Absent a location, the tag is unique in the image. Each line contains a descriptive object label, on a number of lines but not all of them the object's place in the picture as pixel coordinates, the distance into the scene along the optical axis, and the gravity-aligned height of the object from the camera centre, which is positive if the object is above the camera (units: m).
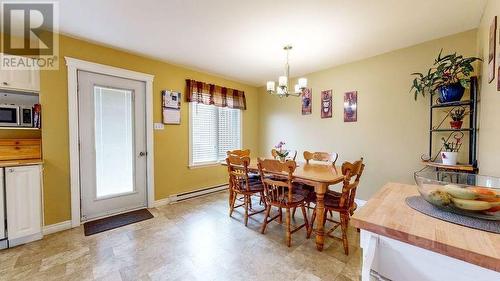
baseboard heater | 3.67 -1.09
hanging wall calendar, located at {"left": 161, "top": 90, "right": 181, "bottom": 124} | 3.53 +0.54
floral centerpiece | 2.95 -0.22
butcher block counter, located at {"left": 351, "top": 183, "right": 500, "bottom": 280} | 0.64 -0.37
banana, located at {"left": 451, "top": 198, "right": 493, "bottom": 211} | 0.79 -0.27
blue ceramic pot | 2.37 +0.52
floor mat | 2.62 -1.17
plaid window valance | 3.88 +0.87
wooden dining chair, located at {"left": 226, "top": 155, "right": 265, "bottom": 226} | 2.71 -0.64
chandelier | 2.77 +0.70
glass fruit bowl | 0.80 -0.25
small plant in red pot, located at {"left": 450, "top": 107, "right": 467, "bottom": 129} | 2.46 +0.22
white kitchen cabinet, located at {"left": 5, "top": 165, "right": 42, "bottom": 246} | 2.18 -0.73
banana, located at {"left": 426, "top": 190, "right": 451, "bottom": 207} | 0.87 -0.27
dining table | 2.09 -0.47
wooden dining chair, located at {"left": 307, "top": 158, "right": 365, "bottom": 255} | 2.09 -0.70
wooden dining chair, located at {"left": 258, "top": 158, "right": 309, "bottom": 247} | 2.23 -0.63
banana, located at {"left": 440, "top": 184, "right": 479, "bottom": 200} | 0.83 -0.23
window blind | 4.05 +0.10
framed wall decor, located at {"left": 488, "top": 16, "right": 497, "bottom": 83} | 1.61 +0.69
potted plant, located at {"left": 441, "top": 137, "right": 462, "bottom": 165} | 2.39 -0.18
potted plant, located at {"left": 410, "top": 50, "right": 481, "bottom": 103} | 2.23 +0.68
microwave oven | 2.28 +0.25
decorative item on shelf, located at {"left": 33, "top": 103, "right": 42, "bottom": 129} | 2.42 +0.27
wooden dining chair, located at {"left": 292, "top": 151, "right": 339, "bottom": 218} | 2.54 -0.37
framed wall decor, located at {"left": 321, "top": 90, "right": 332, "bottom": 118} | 3.87 +0.63
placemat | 0.75 -0.33
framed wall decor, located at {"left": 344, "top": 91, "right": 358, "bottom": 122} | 3.52 +0.53
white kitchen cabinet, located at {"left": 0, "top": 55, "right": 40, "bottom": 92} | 2.25 +0.67
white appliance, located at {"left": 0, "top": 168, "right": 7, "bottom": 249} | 2.13 -0.72
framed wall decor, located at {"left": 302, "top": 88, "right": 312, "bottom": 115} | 4.19 +0.72
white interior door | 2.81 -0.10
